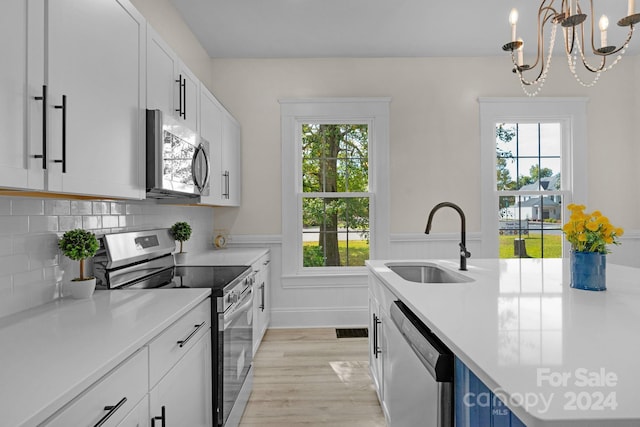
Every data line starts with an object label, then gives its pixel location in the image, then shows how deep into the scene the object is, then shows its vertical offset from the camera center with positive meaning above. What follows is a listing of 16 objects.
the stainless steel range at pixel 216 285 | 1.79 -0.35
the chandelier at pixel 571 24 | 1.66 +0.93
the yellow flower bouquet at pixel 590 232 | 1.49 -0.05
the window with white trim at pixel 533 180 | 3.99 +0.42
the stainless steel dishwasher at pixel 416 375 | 1.09 -0.54
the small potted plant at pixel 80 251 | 1.56 -0.14
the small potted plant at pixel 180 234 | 2.70 -0.12
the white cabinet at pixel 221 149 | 2.78 +0.60
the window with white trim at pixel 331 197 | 3.96 +0.22
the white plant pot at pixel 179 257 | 2.70 -0.29
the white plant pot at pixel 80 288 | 1.58 -0.30
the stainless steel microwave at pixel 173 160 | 1.81 +0.32
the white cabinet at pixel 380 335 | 1.89 -0.67
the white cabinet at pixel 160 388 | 0.88 -0.51
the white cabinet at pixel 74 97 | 1.02 +0.40
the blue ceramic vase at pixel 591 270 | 1.51 -0.21
